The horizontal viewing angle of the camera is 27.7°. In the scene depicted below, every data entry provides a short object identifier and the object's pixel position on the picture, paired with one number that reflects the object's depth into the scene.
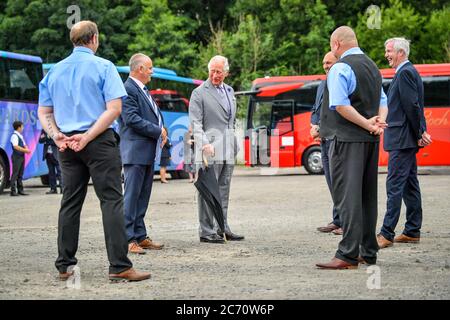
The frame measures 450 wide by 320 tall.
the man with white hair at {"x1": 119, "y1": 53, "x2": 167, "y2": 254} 9.13
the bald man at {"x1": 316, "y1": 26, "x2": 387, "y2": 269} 7.46
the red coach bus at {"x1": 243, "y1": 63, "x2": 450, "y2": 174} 29.05
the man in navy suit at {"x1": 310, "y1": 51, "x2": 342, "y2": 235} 10.65
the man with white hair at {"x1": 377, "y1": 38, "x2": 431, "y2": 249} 9.20
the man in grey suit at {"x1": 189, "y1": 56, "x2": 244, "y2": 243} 9.83
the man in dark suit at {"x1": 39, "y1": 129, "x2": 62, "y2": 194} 21.58
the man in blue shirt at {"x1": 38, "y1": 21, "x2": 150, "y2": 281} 6.92
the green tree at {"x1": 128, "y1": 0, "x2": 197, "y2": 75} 45.12
